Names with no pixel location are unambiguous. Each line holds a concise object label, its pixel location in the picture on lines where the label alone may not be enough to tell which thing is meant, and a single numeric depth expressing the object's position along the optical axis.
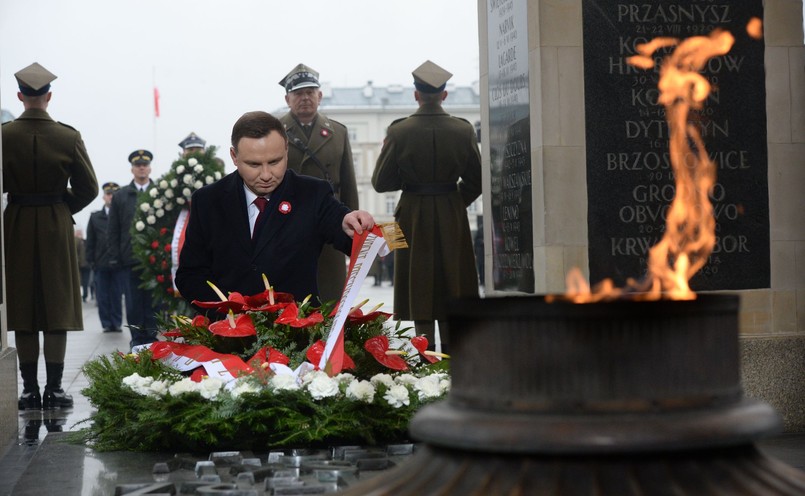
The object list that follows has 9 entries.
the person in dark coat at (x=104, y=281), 17.62
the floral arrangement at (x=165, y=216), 12.40
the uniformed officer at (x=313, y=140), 10.08
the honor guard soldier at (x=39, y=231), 8.89
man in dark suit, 6.03
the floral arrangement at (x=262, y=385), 5.09
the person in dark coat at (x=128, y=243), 13.83
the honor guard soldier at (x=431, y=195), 9.94
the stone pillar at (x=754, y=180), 7.02
